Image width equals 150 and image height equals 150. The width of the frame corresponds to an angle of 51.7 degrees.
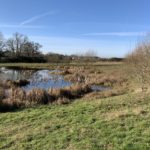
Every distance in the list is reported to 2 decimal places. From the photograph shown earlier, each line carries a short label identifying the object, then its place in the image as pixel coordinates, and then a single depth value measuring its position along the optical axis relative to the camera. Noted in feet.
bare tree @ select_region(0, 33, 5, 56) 129.57
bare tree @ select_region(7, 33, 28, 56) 137.24
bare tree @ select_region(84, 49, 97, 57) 123.98
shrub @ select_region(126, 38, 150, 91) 27.86
